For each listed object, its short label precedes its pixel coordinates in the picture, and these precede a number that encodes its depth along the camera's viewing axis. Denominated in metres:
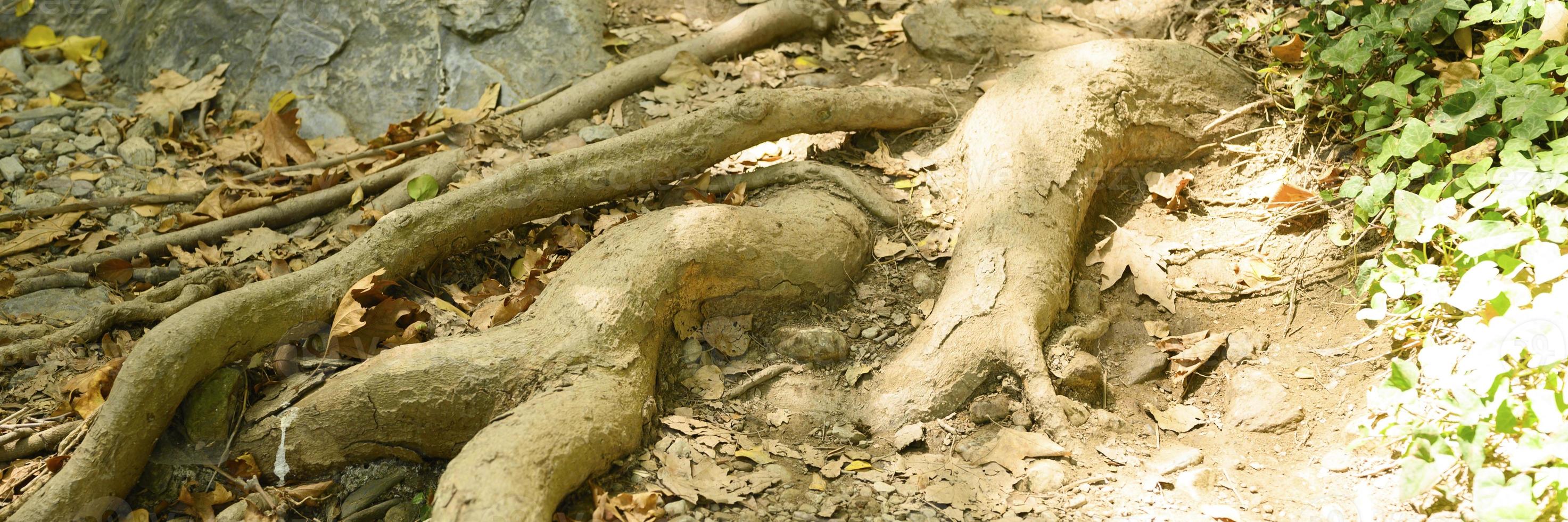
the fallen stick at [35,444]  2.69
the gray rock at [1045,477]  2.67
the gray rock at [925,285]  3.35
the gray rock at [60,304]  3.23
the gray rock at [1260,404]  2.84
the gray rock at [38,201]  3.86
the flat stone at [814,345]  3.13
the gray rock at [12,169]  4.02
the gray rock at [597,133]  4.12
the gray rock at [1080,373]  3.03
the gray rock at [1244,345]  3.09
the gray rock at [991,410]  2.95
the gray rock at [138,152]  4.17
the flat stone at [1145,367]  3.12
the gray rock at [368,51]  4.47
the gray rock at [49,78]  4.62
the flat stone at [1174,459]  2.71
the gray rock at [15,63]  4.70
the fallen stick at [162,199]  3.73
